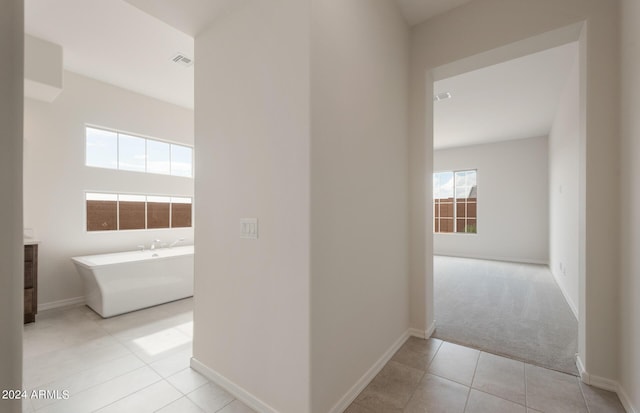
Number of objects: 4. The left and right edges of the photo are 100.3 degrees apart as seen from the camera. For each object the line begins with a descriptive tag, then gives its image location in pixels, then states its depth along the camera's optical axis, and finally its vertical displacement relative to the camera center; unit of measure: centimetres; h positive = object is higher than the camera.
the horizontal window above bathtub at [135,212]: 391 -8
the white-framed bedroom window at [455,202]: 738 +14
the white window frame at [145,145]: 384 +102
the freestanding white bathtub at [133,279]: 319 -93
